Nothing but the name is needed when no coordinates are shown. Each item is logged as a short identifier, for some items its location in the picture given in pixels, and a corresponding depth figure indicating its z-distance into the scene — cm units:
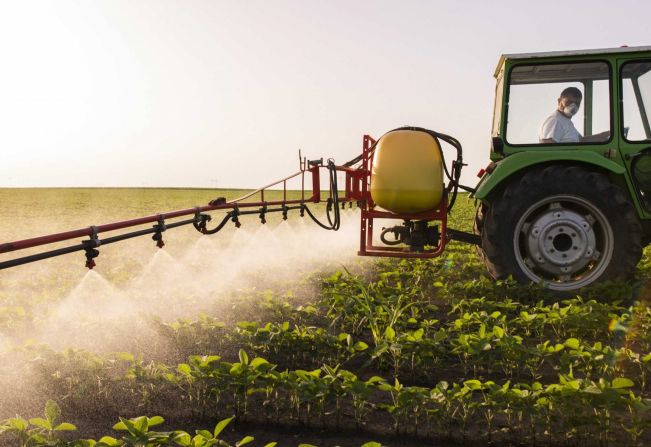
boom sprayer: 499
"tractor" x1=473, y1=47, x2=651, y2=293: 462
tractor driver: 489
